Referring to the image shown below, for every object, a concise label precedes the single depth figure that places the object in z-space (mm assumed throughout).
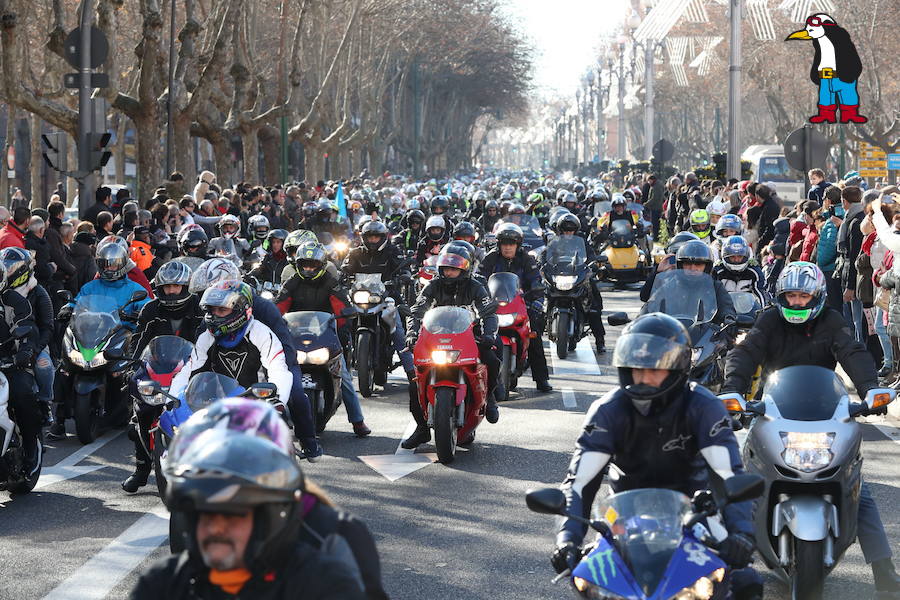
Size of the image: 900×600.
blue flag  29483
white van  59625
